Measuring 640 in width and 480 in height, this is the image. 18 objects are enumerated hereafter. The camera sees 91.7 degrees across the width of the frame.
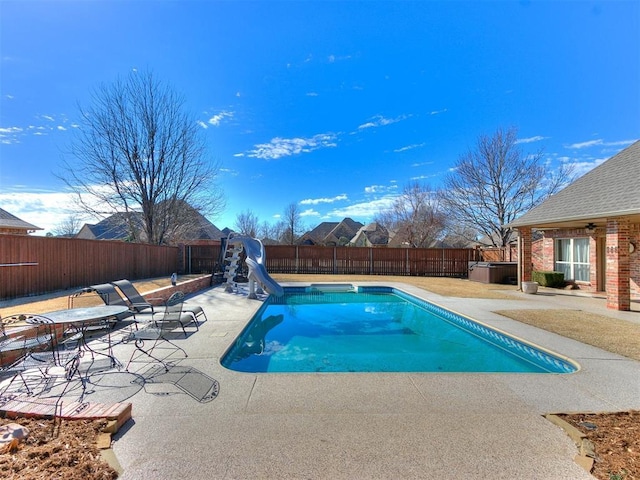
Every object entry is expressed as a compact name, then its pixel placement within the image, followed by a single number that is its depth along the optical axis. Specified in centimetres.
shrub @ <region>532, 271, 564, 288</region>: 1344
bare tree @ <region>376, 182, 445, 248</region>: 2856
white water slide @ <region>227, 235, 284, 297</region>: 1082
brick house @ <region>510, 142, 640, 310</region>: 858
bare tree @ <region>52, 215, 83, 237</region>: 4239
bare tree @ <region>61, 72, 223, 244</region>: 1620
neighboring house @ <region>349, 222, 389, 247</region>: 4184
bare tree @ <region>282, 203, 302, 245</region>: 3927
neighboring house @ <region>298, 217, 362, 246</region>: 4497
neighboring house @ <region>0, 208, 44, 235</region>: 1798
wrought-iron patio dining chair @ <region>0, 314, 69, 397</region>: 371
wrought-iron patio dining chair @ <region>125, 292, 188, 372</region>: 463
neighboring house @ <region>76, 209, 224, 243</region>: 1883
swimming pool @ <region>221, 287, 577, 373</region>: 530
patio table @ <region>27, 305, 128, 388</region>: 384
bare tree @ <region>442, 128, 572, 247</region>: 2309
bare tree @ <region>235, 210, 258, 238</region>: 4071
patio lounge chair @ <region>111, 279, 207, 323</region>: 671
